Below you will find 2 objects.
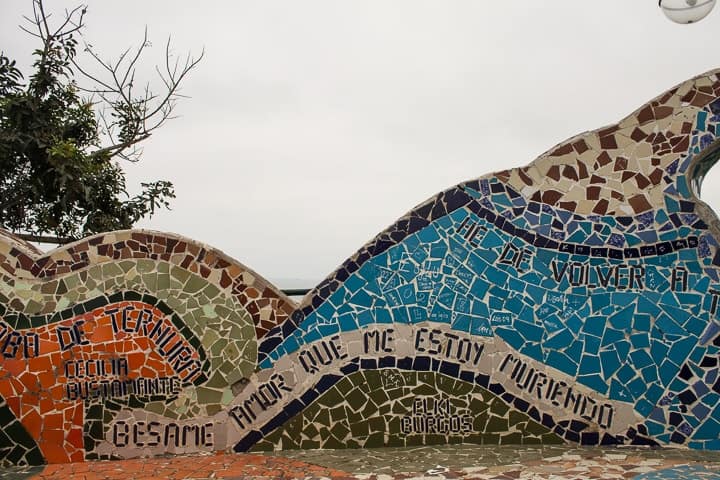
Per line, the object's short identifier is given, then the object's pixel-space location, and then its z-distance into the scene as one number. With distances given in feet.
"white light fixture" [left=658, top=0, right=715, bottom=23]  13.15
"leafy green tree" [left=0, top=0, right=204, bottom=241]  24.80
